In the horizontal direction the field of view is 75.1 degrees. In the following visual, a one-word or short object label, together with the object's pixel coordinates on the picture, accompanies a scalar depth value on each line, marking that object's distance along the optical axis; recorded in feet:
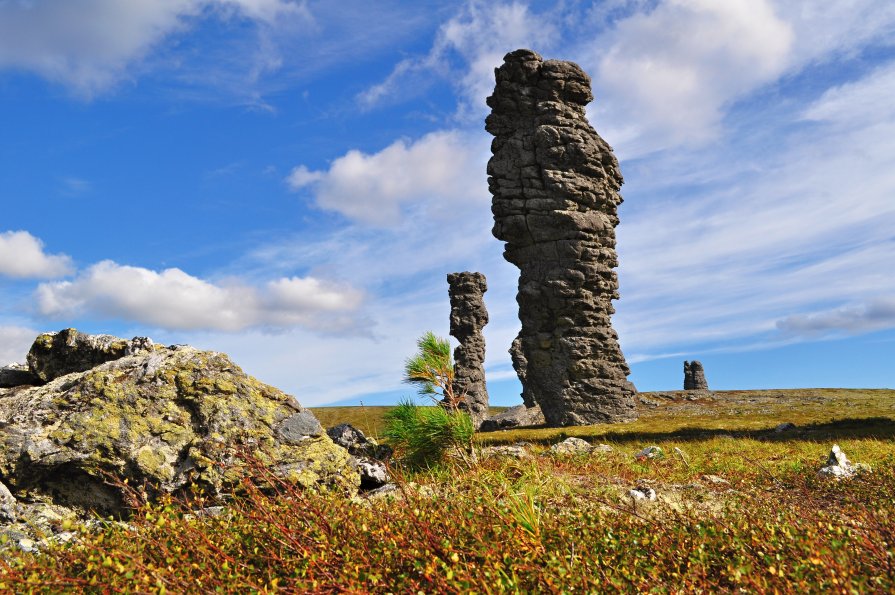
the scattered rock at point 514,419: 161.27
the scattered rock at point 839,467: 44.96
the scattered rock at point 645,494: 30.73
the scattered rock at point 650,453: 57.54
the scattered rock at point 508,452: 48.46
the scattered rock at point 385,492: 31.07
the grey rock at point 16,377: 40.40
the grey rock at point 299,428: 33.14
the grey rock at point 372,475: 35.58
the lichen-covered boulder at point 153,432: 29.27
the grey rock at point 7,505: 27.30
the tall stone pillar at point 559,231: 134.31
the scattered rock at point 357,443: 41.14
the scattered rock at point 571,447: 57.62
